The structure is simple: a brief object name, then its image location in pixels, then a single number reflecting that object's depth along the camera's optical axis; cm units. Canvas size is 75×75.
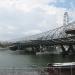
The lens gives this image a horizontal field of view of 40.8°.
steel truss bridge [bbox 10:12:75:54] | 4702
